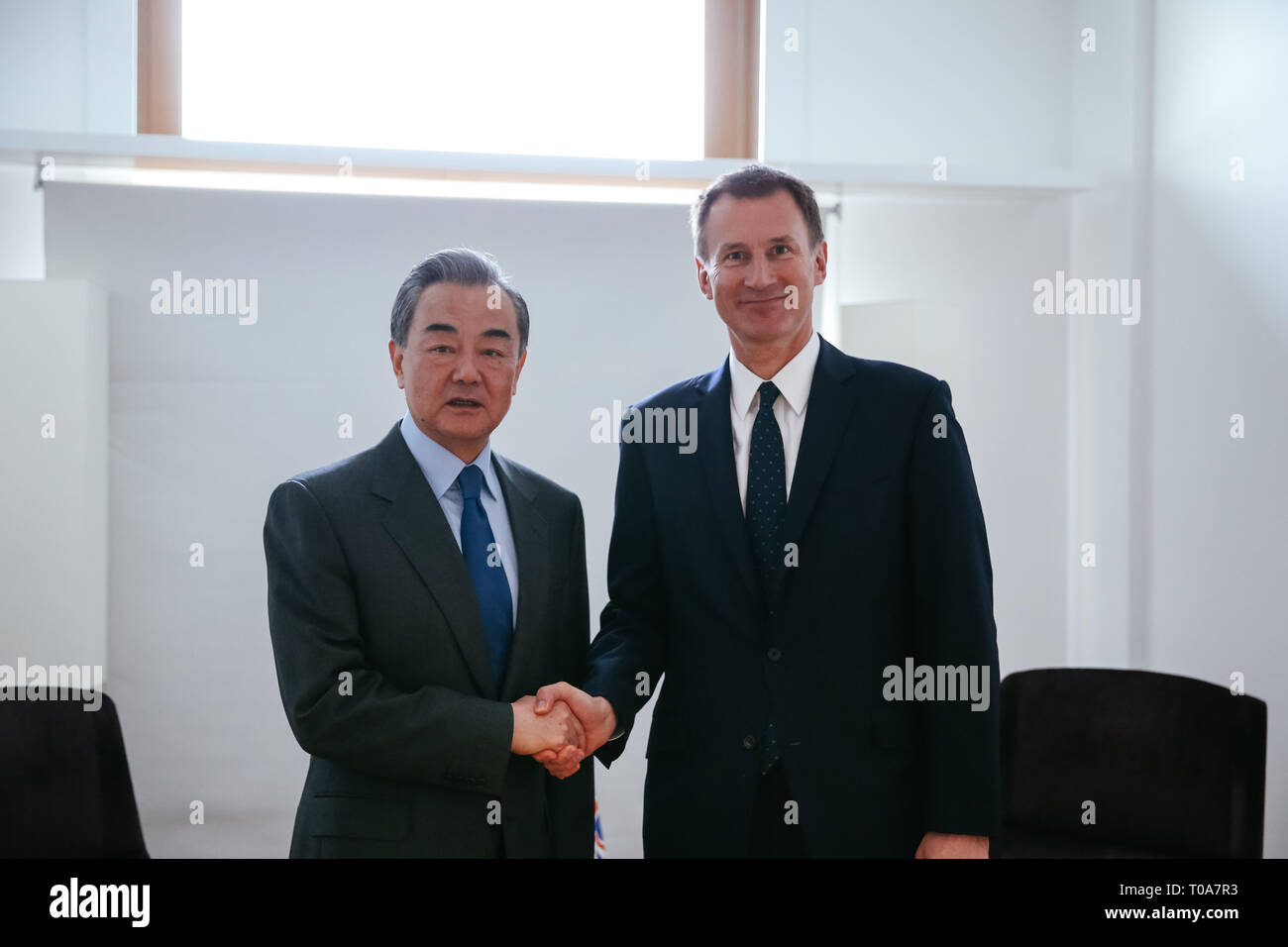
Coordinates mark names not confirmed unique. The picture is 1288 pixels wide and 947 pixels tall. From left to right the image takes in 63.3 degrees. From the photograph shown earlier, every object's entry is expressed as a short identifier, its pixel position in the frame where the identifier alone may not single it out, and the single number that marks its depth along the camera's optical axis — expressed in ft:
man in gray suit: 5.50
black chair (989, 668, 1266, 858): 7.58
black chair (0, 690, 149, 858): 7.95
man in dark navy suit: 5.60
